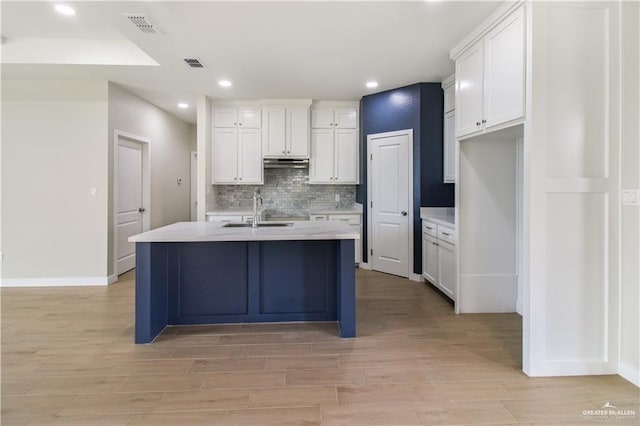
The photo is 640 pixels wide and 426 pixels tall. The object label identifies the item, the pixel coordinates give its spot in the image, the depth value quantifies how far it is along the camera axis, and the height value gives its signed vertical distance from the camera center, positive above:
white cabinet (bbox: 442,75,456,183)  4.15 +0.97
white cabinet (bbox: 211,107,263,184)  5.36 +1.04
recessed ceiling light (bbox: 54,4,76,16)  2.93 +1.76
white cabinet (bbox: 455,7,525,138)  2.34 +1.03
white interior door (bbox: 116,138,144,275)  4.75 +0.12
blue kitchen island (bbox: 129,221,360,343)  3.02 -0.64
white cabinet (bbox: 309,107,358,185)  5.45 +1.02
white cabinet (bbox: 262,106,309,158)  5.34 +1.22
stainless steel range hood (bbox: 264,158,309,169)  5.38 +0.74
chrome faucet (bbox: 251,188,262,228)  3.15 +0.00
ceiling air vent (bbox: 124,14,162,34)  2.74 +1.55
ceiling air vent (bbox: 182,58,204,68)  3.64 +1.61
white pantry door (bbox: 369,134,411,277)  4.64 +0.08
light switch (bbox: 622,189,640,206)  2.08 +0.08
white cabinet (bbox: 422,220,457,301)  3.57 -0.56
